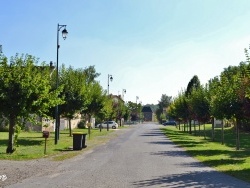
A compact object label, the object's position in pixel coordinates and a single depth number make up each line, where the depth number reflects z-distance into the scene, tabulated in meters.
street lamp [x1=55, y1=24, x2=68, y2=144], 27.84
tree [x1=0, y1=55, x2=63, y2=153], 20.83
